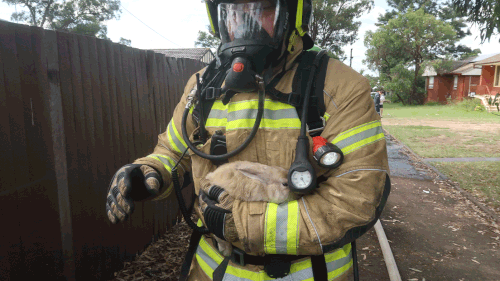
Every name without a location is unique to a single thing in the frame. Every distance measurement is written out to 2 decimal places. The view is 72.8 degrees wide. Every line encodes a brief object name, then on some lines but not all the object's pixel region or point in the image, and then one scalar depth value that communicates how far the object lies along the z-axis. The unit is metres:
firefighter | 1.47
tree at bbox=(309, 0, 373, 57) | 33.91
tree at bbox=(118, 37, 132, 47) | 41.95
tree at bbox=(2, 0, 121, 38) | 34.88
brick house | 31.31
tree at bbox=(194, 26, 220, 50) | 50.78
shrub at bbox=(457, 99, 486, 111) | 27.46
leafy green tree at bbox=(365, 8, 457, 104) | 35.59
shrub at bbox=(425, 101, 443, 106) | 38.06
